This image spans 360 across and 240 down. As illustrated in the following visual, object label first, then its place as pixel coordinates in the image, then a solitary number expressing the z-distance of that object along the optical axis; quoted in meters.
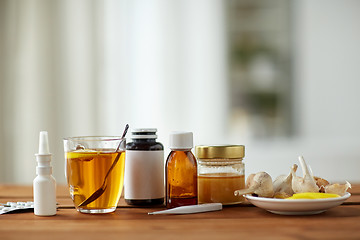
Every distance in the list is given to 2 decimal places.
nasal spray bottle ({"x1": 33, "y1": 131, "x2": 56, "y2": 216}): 1.05
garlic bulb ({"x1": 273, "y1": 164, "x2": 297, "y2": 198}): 1.09
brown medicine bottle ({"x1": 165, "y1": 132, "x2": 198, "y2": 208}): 1.09
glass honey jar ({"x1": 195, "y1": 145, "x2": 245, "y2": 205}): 1.10
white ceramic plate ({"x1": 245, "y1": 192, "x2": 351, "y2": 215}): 1.00
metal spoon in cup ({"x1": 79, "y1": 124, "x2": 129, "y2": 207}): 1.05
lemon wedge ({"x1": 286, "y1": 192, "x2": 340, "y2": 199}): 1.02
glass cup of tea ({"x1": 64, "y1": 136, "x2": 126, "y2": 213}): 1.04
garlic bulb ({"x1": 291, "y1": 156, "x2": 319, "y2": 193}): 1.06
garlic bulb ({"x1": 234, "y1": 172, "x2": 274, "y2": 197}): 1.05
